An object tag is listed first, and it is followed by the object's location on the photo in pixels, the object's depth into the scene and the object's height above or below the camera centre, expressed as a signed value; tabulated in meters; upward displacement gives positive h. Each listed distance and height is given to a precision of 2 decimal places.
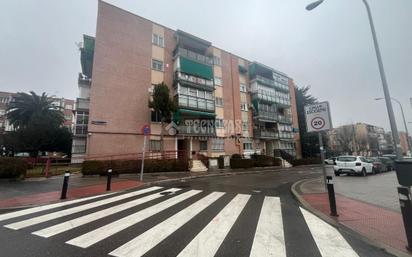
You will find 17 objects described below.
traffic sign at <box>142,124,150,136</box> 12.23 +1.80
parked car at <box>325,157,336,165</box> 38.47 -1.38
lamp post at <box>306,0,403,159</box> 6.81 +2.54
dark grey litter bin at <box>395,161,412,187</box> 3.73 -0.39
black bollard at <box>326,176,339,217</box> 5.47 -1.22
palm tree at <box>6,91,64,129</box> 30.70 +8.32
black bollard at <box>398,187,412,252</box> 3.54 -1.03
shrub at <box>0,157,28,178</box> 11.22 -0.27
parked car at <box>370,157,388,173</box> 18.52 -1.27
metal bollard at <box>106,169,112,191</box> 9.37 -1.10
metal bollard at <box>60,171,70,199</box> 7.64 -1.02
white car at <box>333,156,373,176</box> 16.11 -0.98
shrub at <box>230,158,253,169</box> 23.48 -0.78
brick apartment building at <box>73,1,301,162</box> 19.66 +8.20
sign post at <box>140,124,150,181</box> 12.23 +1.80
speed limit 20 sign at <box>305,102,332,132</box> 7.70 +1.51
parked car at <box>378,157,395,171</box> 22.05 -1.11
